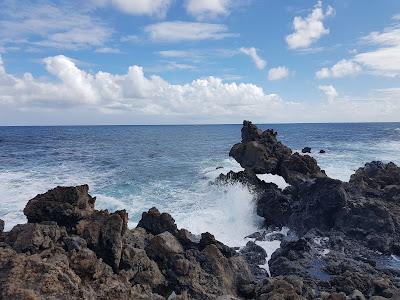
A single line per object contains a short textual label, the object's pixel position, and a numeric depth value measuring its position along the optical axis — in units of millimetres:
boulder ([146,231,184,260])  16547
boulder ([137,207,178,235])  19688
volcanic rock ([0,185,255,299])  11008
